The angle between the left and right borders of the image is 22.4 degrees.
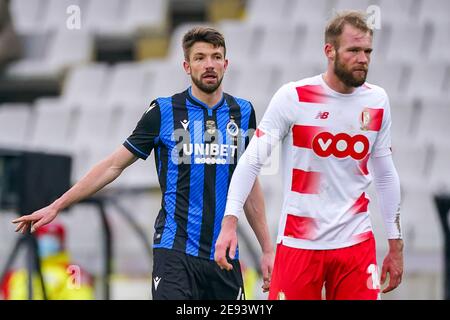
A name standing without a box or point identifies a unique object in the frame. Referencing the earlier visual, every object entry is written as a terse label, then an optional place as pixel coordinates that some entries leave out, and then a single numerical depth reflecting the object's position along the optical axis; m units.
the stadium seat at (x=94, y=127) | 14.66
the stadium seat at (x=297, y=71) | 13.44
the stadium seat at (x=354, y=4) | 13.84
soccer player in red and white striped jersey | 4.95
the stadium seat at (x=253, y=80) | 14.07
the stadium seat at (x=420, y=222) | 9.67
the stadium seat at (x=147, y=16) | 16.06
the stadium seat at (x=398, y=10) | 14.05
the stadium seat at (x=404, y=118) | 12.86
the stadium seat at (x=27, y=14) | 16.95
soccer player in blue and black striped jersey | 5.30
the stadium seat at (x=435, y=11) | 13.84
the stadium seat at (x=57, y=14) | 16.77
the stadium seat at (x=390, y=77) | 13.33
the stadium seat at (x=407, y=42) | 13.63
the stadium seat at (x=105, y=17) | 16.36
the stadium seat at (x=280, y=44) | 14.54
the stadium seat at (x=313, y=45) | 14.04
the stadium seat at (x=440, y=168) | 12.13
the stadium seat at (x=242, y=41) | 14.91
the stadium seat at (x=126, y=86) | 15.15
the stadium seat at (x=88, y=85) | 15.49
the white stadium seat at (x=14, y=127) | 15.34
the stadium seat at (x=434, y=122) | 12.67
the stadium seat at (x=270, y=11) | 15.20
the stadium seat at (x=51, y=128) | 15.02
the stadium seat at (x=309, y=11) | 14.74
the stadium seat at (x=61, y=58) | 16.17
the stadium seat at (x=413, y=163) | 12.34
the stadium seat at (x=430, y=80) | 13.17
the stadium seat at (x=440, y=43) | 13.41
